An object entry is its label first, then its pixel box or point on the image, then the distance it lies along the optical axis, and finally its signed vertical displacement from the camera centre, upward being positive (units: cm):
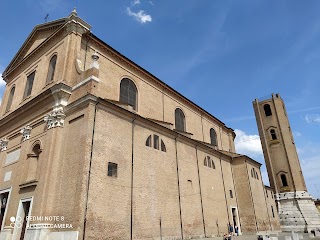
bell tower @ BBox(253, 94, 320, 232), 2764 +691
